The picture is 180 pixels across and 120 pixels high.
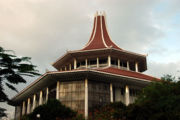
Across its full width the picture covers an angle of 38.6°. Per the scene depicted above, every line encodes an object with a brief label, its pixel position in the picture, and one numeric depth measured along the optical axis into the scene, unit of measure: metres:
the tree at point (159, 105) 22.00
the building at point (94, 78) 35.88
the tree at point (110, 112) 24.81
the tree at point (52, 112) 28.77
